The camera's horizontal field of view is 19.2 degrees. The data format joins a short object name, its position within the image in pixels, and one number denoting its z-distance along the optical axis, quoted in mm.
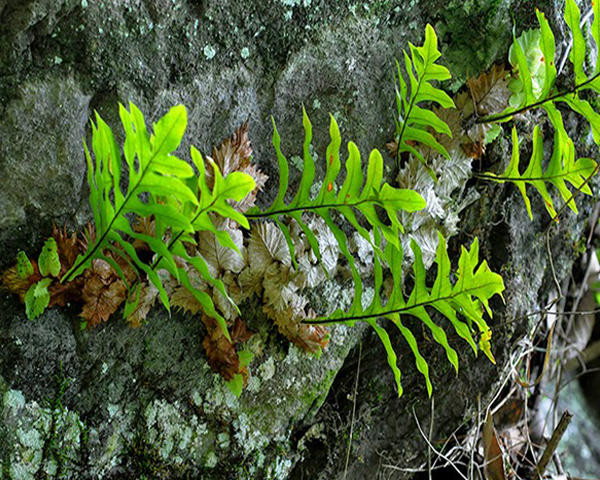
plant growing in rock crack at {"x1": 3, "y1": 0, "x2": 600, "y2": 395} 1809
